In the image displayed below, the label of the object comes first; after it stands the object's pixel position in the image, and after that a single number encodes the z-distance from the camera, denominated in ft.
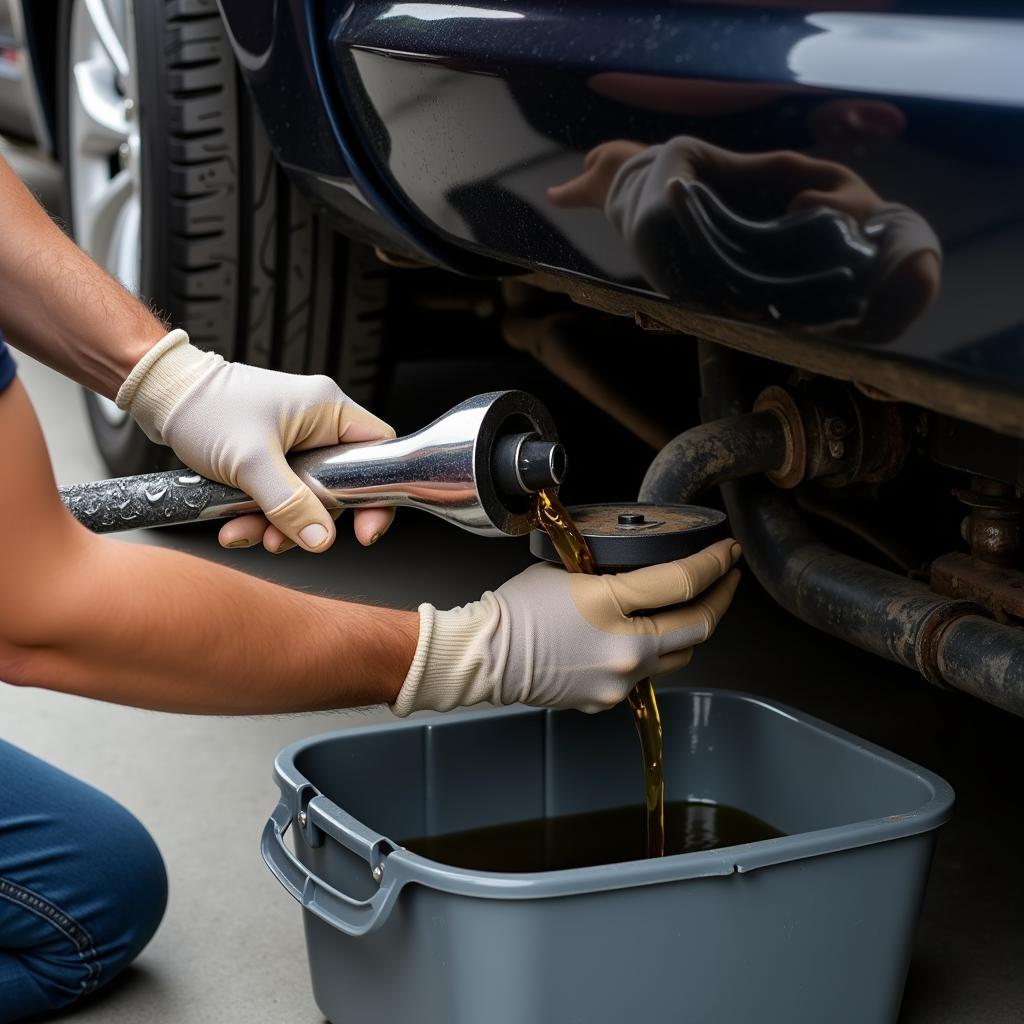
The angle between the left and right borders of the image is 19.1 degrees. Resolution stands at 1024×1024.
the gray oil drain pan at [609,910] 5.76
